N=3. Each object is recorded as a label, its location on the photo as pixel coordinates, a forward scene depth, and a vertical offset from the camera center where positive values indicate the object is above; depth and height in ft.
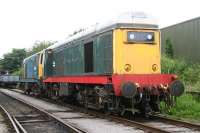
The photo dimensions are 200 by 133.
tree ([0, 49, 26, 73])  281.74 +14.94
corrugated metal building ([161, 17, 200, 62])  105.09 +11.19
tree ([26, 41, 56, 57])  238.11 +20.90
